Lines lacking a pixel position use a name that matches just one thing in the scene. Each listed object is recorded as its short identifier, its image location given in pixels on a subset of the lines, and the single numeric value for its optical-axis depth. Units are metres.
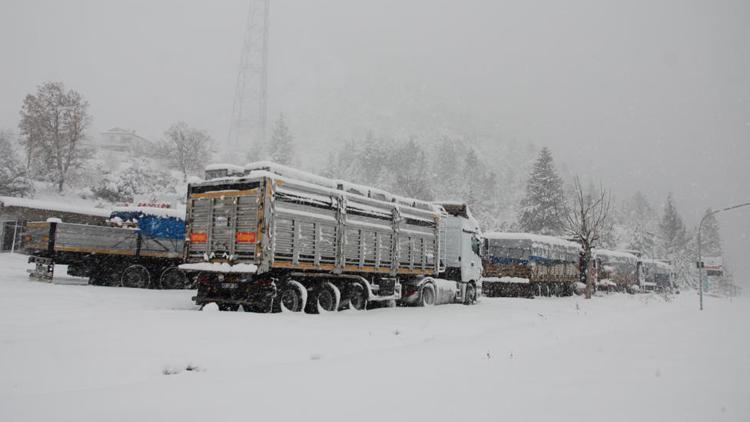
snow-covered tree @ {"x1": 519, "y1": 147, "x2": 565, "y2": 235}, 59.52
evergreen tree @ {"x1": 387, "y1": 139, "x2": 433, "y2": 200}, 103.75
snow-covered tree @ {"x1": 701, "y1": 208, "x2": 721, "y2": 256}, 104.19
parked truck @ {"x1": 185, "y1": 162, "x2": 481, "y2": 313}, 12.38
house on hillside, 118.69
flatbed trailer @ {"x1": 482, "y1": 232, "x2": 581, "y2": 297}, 30.00
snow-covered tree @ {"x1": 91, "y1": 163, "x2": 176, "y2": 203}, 52.28
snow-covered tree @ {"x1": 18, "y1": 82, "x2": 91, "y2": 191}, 55.97
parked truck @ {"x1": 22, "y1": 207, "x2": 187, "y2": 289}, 18.20
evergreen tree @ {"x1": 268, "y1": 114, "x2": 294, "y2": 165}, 94.12
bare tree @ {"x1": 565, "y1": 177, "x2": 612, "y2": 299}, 31.41
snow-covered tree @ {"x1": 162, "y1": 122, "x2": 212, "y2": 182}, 76.06
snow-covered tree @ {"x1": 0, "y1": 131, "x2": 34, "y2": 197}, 43.53
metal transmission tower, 75.21
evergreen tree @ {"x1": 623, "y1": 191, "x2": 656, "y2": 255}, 138.20
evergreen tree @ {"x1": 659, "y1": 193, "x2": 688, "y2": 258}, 95.19
